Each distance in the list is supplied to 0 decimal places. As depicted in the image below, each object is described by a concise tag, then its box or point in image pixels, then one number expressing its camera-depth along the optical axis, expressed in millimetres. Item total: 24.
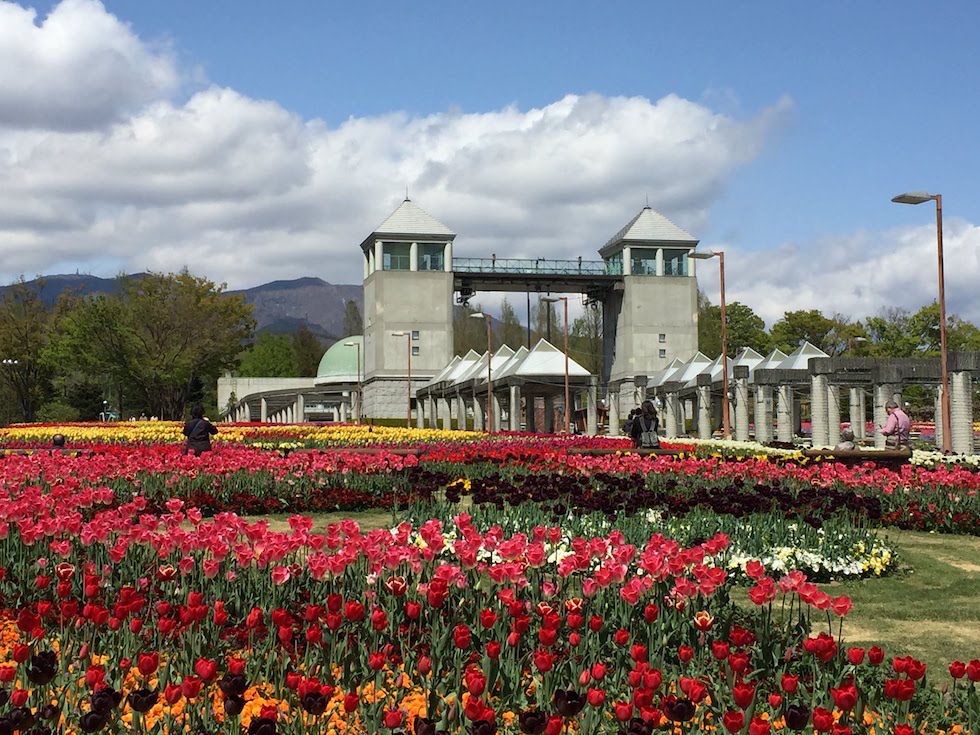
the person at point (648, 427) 26234
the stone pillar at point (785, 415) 41781
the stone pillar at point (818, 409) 36594
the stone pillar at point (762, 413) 42406
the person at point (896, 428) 23250
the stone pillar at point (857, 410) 47906
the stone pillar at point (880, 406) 34219
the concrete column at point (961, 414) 29672
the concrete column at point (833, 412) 40219
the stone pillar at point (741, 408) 42375
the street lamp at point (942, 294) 25844
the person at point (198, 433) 20672
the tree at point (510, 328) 113375
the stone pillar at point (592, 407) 52250
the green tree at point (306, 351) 146125
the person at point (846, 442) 22144
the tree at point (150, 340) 71250
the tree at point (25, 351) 86938
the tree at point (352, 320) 145750
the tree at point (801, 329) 97188
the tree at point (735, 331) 103250
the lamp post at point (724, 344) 38656
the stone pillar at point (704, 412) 46719
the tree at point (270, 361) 132875
